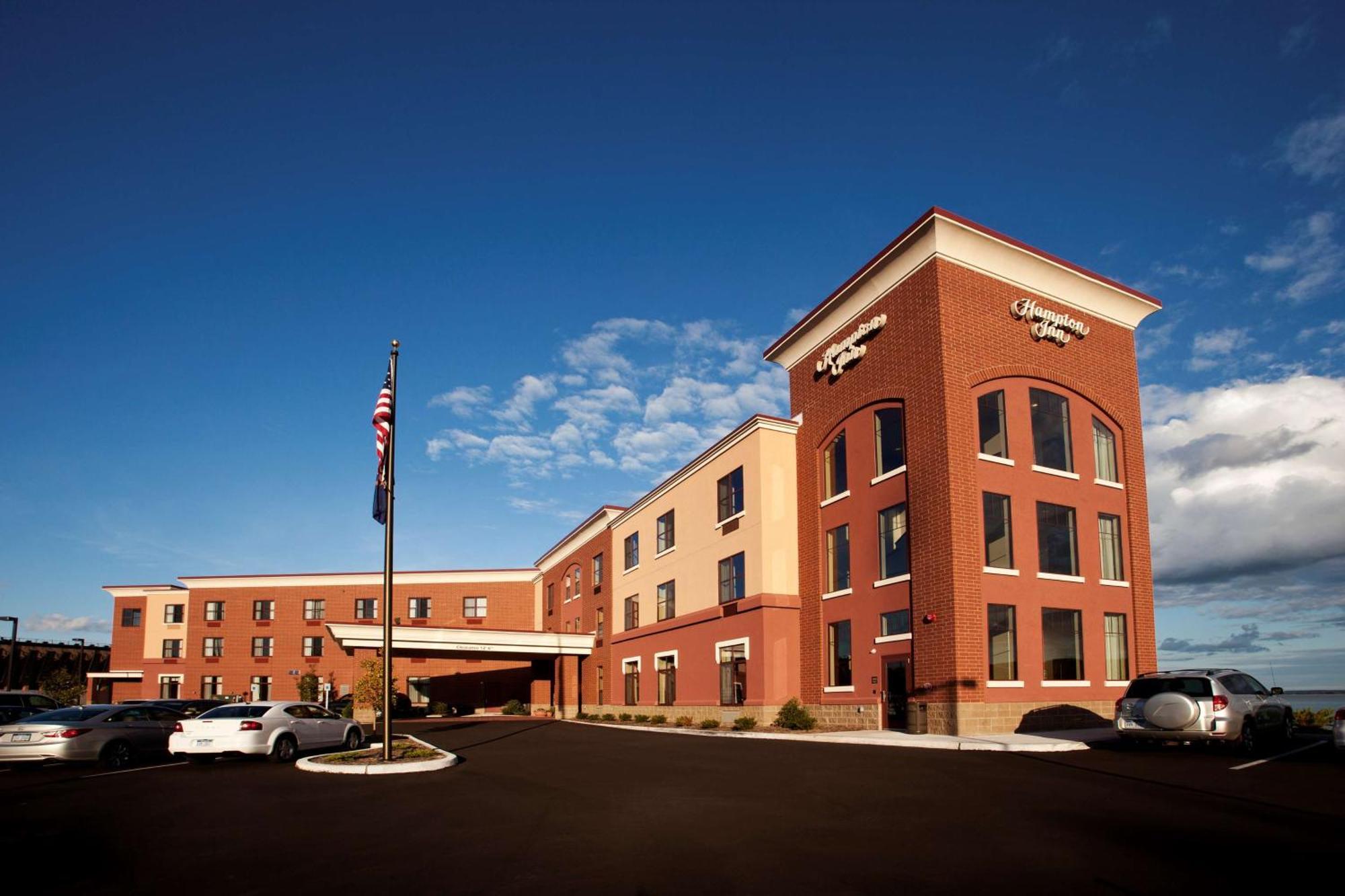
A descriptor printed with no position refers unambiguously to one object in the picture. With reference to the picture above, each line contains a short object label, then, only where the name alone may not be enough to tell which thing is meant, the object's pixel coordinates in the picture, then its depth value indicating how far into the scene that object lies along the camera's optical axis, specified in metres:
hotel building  27.48
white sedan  21.08
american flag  20.69
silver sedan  20.20
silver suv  18.55
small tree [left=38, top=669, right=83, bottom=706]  69.88
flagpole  18.58
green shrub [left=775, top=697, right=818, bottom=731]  30.84
